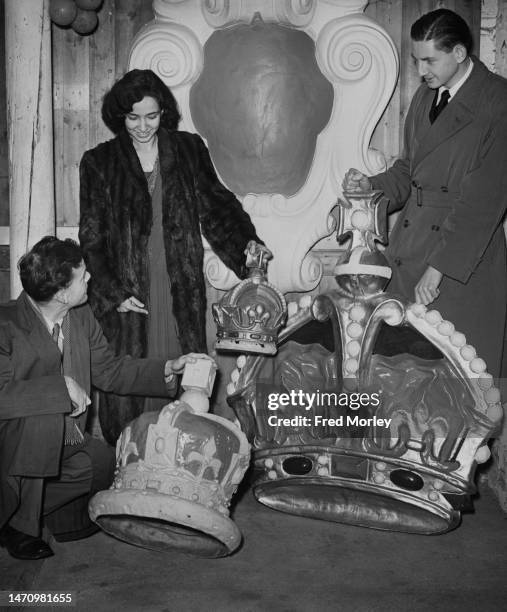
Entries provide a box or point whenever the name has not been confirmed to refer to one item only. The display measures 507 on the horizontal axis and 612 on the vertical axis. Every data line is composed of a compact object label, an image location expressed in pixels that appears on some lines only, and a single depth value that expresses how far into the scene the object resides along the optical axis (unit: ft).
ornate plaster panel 12.09
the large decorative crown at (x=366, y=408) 9.43
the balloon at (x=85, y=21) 12.37
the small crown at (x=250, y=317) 9.65
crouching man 9.19
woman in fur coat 11.30
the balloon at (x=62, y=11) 12.22
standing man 10.04
